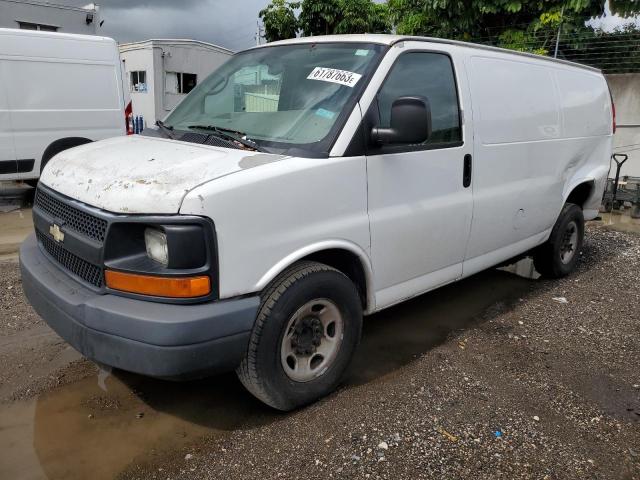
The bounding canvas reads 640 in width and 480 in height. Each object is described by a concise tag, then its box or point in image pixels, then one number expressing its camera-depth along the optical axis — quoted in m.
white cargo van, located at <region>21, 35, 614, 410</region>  2.43
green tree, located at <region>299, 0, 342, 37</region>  16.48
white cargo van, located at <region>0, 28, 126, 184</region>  7.66
